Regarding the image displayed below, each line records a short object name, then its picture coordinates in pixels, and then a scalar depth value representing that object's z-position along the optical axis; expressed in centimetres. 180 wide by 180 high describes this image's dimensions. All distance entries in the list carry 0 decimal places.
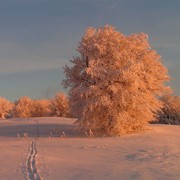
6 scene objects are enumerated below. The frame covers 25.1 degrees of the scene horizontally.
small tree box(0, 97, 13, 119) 8062
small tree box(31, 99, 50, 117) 8314
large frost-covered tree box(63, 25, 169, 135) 2586
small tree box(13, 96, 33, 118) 8279
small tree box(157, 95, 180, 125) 5891
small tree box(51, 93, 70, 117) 7538
